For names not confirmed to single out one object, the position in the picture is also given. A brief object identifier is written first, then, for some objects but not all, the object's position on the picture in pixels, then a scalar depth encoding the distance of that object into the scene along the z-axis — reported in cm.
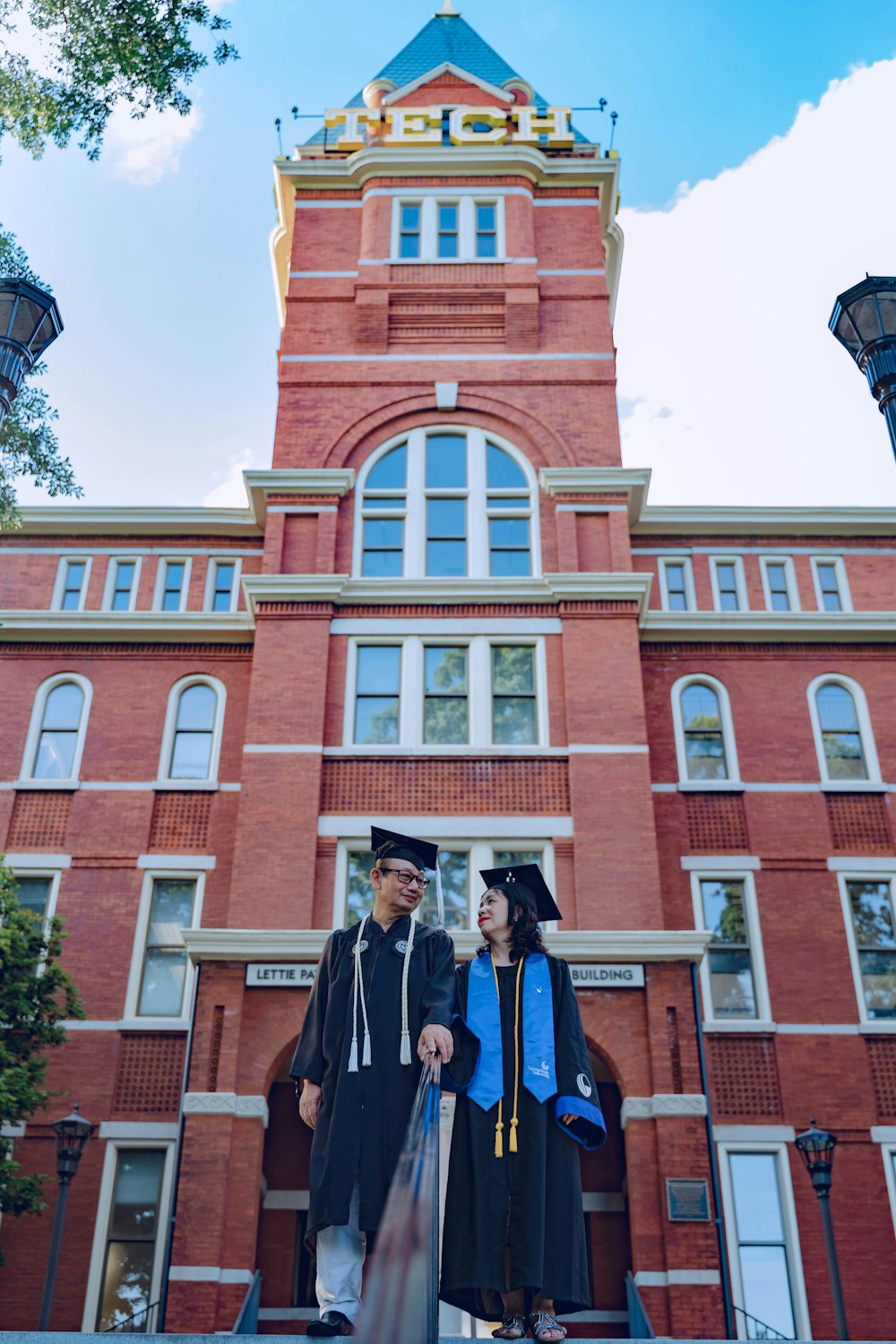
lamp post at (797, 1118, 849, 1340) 1452
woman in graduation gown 617
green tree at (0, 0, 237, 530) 1102
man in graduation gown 596
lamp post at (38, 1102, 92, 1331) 1523
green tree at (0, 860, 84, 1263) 1520
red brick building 1599
